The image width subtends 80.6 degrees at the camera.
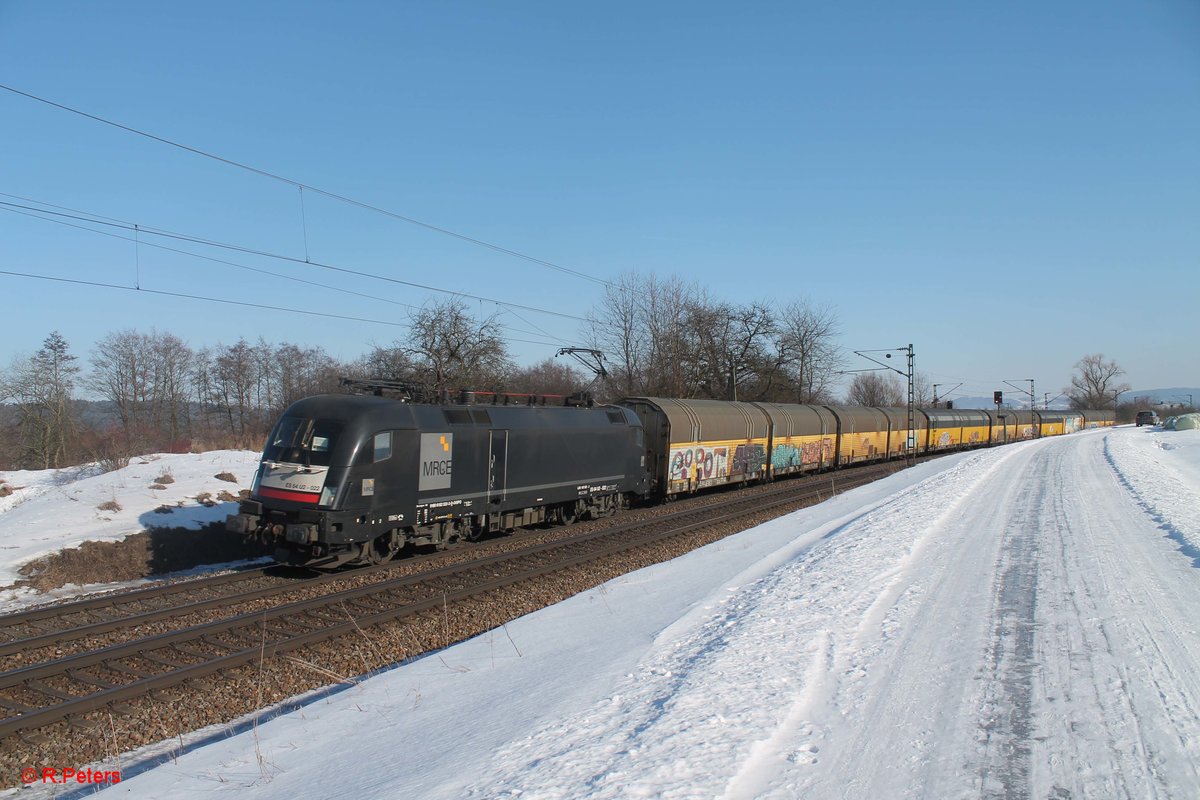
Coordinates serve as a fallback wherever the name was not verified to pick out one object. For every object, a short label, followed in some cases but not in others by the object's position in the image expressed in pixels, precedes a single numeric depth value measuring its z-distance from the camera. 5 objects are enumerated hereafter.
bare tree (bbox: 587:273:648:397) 48.84
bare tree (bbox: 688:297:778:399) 53.53
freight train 12.33
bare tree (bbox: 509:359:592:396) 45.41
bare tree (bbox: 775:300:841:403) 61.59
